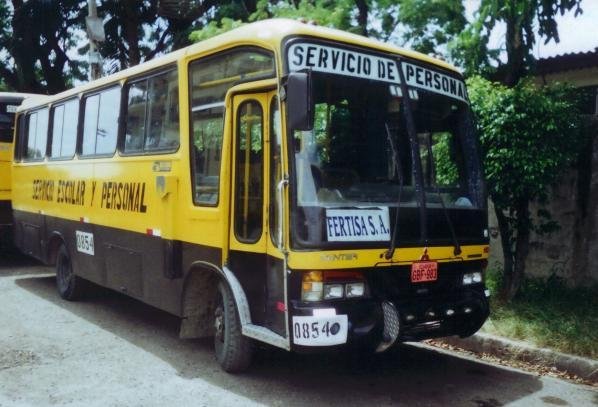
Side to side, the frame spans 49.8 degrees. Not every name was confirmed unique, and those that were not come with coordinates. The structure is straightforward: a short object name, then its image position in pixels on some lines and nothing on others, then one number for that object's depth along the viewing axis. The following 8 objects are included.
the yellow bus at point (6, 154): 11.65
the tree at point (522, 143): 7.12
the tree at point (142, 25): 20.12
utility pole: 14.73
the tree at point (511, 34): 7.00
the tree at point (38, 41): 22.50
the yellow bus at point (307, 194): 4.75
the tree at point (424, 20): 11.21
